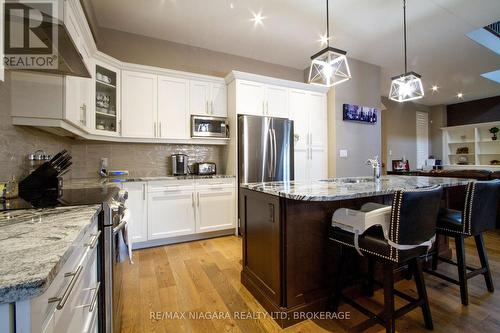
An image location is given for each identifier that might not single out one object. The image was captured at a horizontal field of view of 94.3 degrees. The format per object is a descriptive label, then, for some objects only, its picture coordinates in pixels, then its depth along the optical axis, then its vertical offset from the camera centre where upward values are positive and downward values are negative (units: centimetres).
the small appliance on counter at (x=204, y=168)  344 +2
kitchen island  154 -53
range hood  125 +74
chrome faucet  234 +0
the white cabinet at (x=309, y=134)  383 +59
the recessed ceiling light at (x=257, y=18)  285 +190
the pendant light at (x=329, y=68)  204 +96
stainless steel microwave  331 +62
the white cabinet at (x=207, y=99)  335 +105
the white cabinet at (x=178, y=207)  282 -50
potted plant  637 +98
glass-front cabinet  273 +86
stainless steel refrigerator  326 +29
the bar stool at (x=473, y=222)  173 -43
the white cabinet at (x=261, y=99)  337 +106
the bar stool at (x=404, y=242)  130 -44
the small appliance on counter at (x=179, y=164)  333 +8
